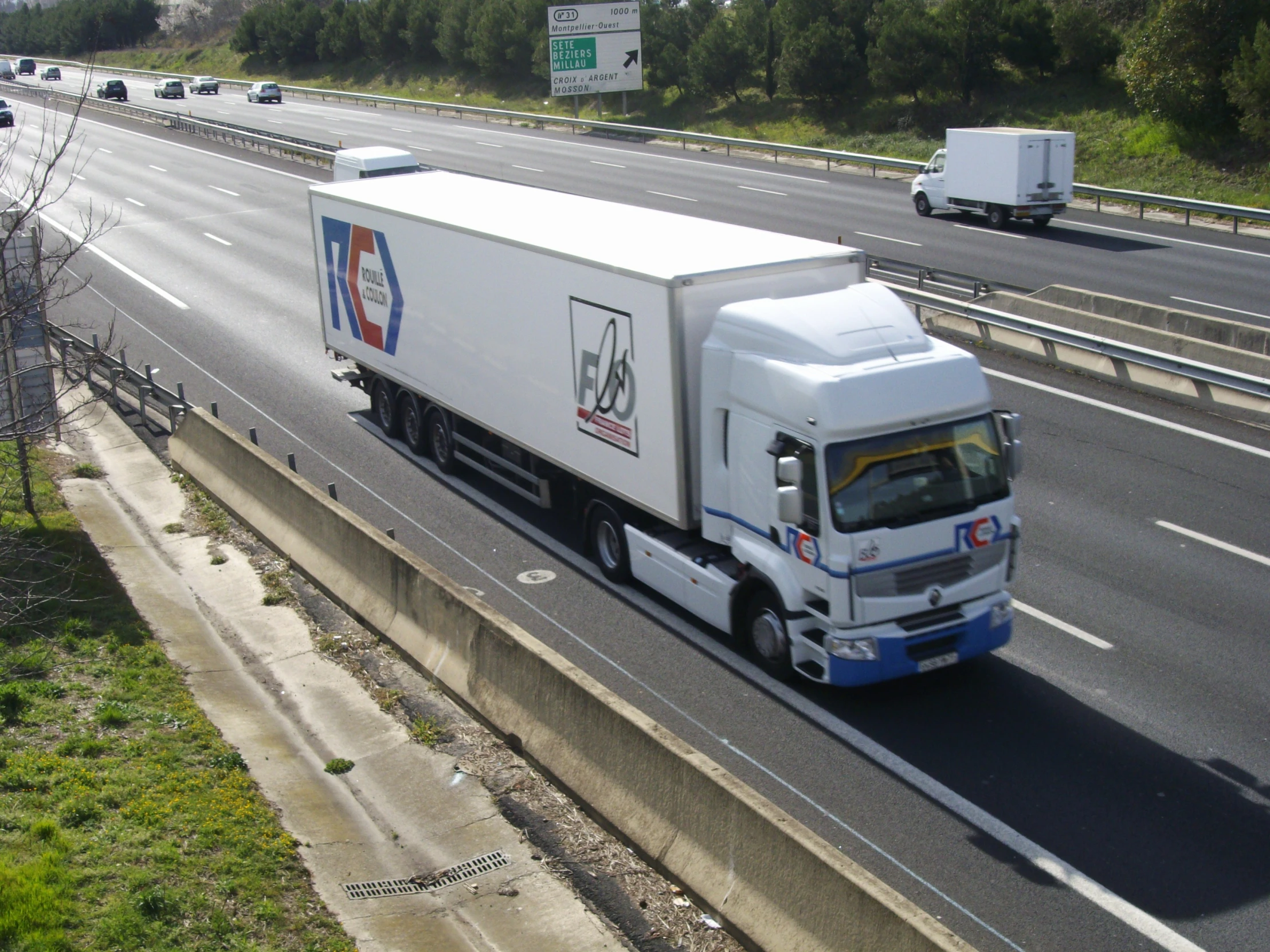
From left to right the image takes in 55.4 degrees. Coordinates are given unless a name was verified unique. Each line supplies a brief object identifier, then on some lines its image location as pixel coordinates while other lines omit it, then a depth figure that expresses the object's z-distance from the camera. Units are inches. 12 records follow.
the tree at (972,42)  1859.0
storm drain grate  304.7
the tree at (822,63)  2030.0
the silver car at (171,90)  3122.5
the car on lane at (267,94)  2910.9
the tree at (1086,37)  1740.9
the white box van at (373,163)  1235.9
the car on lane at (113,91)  3058.6
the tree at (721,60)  2269.9
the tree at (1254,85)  1348.4
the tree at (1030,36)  1820.9
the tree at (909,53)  1903.3
